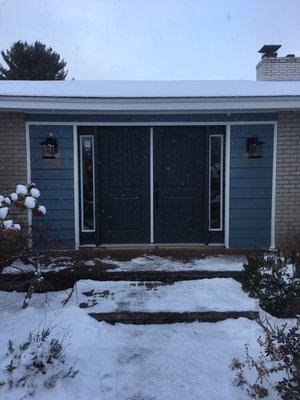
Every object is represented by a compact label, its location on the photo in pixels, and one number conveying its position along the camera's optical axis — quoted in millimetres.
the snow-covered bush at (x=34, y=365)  3072
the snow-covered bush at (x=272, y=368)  2682
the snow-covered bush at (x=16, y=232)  4668
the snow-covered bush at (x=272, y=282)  4352
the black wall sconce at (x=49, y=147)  6562
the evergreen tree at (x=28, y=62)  21328
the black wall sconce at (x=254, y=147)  6636
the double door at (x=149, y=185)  6918
